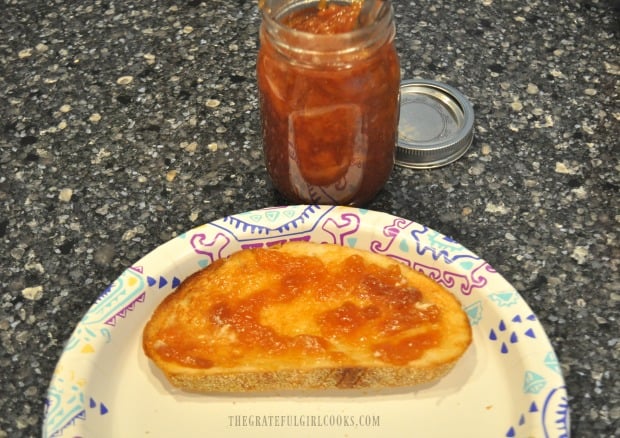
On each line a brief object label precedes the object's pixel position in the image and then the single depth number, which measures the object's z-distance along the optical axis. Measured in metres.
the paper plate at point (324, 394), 0.57
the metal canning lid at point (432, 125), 0.70
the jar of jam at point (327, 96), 0.59
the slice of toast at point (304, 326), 0.58
